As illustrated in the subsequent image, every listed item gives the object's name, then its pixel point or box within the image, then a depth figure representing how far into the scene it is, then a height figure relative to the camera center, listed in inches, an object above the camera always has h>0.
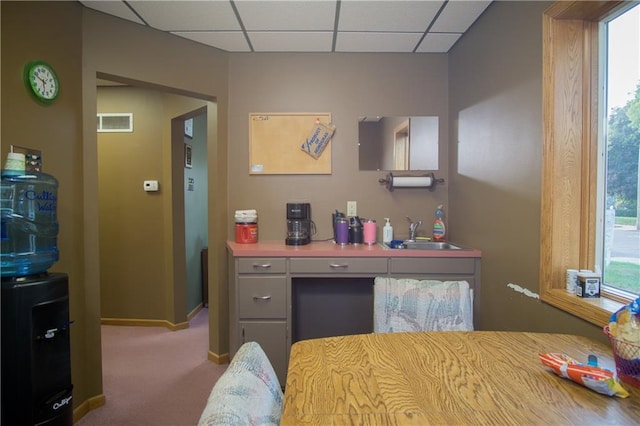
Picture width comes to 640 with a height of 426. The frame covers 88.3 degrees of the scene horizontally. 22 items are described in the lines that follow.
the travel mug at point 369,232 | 102.2 -7.6
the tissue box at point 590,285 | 53.7 -12.7
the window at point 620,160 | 51.2 +7.7
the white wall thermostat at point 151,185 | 131.8 +9.1
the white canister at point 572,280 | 56.5 -12.6
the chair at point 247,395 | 23.0 -14.7
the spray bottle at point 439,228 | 104.4 -6.6
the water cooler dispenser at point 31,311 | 54.9 -18.0
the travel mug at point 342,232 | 101.1 -7.5
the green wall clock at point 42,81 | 66.7 +26.8
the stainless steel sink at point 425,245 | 100.7 -11.7
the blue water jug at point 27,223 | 59.0 -2.9
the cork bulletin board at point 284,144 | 106.7 +20.6
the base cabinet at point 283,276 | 87.0 -18.4
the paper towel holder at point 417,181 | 104.2 +8.4
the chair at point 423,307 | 57.7 -17.6
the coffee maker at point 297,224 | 98.0 -5.1
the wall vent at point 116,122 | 132.5 +34.6
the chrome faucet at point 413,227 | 106.6 -6.4
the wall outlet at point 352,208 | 108.0 -0.2
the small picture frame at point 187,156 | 137.2 +21.9
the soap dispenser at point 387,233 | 103.9 -8.1
